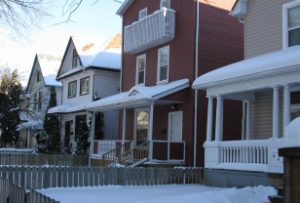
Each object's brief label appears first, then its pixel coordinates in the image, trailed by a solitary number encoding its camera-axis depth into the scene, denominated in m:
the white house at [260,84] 11.37
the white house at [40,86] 33.51
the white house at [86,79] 25.44
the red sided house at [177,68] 16.91
